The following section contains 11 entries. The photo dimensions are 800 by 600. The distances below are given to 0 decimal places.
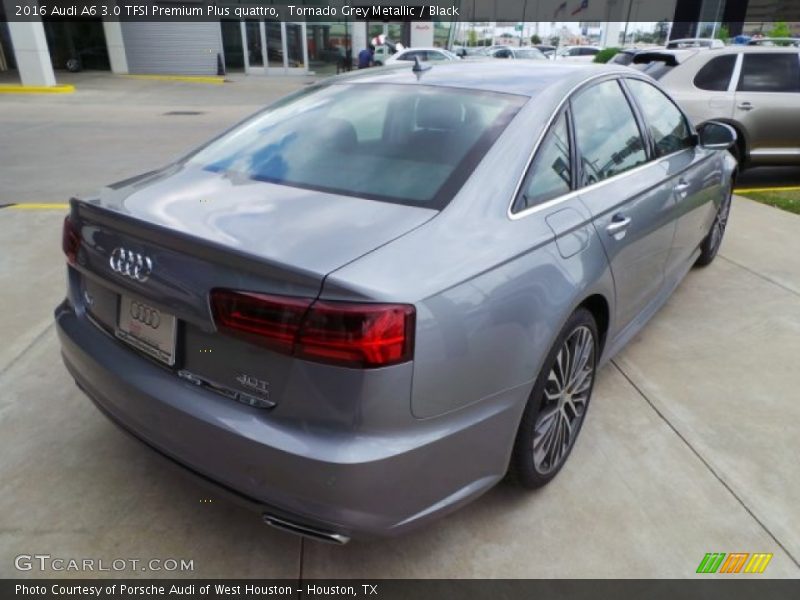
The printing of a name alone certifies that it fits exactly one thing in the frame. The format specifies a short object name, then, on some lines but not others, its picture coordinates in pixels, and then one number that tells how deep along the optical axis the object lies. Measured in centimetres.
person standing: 2225
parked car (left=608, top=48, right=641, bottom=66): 1102
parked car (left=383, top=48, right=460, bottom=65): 1936
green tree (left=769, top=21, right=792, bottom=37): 3100
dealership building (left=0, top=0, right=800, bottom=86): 2478
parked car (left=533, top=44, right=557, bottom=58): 3292
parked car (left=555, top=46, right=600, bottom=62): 3177
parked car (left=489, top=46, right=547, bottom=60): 2425
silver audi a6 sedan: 162
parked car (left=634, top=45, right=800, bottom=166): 730
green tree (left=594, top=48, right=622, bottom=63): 2461
